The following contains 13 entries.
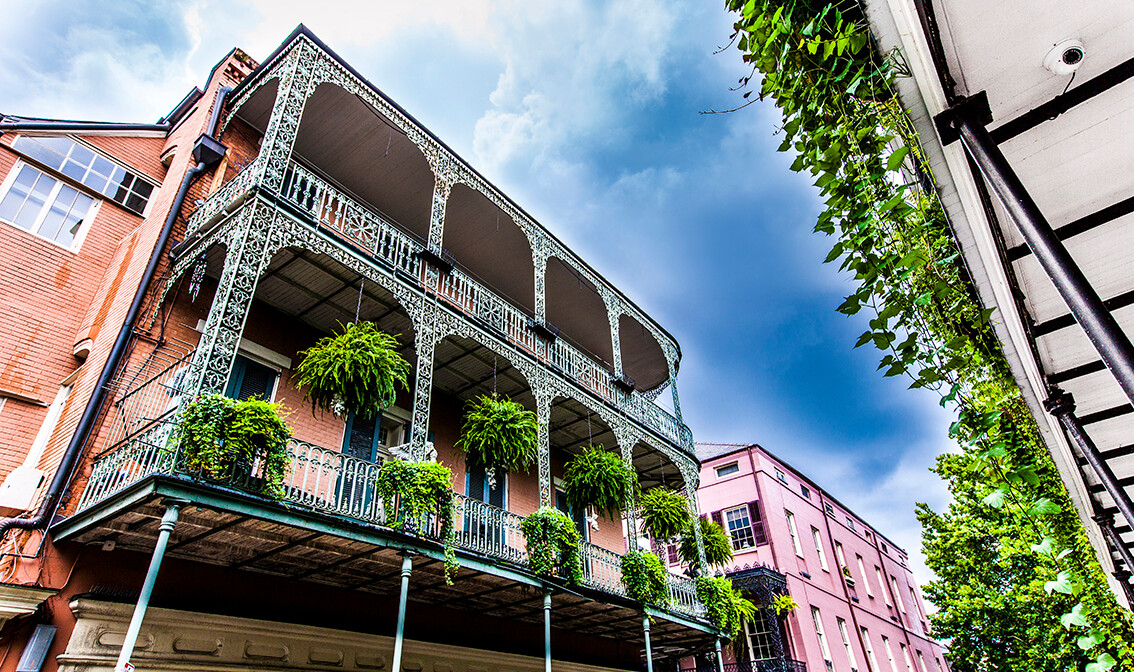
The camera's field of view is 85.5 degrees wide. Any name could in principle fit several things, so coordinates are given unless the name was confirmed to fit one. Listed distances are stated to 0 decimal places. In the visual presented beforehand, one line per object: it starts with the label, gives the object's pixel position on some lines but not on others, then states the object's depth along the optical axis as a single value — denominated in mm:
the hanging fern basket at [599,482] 11797
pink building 20562
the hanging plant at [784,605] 20422
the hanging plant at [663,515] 13062
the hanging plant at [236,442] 6594
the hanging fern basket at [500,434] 10180
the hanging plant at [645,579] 11156
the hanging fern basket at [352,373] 8203
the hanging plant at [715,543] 14500
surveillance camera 2139
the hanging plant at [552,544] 9625
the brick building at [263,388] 7012
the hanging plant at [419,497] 8055
